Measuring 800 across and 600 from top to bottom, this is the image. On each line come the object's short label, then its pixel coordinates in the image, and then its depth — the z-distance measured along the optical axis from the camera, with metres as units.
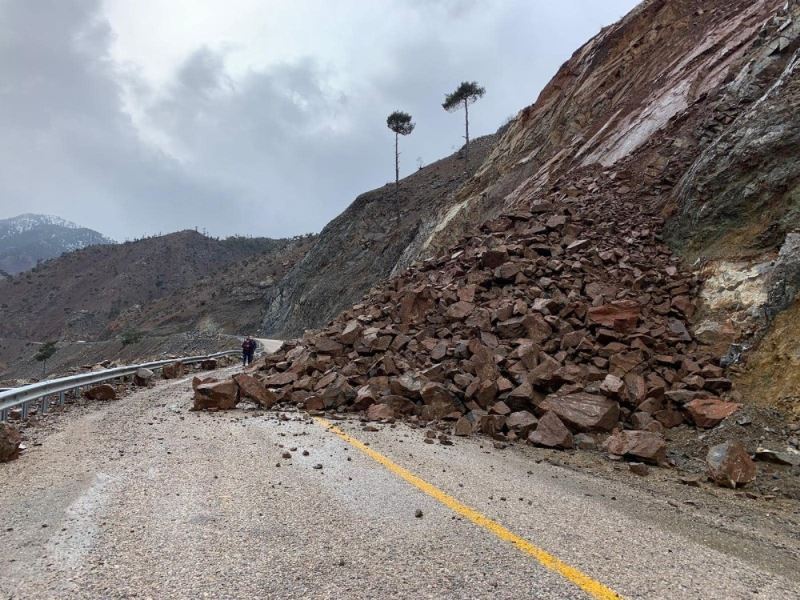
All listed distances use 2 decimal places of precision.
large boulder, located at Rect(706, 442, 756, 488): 5.71
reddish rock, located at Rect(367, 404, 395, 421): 8.82
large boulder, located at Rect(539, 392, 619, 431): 7.53
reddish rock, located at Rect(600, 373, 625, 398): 7.88
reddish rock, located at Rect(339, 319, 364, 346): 11.65
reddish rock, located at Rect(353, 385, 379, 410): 9.39
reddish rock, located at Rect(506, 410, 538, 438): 7.66
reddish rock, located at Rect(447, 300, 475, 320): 11.33
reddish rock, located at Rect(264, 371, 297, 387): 10.84
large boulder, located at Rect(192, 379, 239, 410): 9.78
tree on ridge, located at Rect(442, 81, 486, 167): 49.88
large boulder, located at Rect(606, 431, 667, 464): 6.48
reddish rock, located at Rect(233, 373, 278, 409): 10.11
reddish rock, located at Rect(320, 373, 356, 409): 9.70
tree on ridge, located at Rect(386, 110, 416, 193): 53.19
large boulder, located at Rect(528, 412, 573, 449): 7.20
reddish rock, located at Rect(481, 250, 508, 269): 12.80
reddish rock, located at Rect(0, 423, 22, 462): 6.02
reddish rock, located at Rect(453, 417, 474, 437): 7.87
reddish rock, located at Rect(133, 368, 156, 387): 15.04
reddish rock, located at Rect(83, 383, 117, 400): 11.88
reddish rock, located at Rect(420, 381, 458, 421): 8.73
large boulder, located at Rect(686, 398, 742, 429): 7.07
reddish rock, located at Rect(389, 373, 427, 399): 9.26
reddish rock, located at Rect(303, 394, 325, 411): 9.68
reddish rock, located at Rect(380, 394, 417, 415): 9.05
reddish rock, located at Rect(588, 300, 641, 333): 9.36
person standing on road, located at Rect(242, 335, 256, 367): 22.27
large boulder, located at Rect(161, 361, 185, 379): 17.30
